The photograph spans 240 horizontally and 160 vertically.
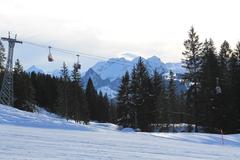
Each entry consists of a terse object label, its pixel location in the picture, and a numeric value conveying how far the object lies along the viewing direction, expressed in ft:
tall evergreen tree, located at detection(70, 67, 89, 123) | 256.64
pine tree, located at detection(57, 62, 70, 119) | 261.44
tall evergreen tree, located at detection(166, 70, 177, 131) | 232.94
